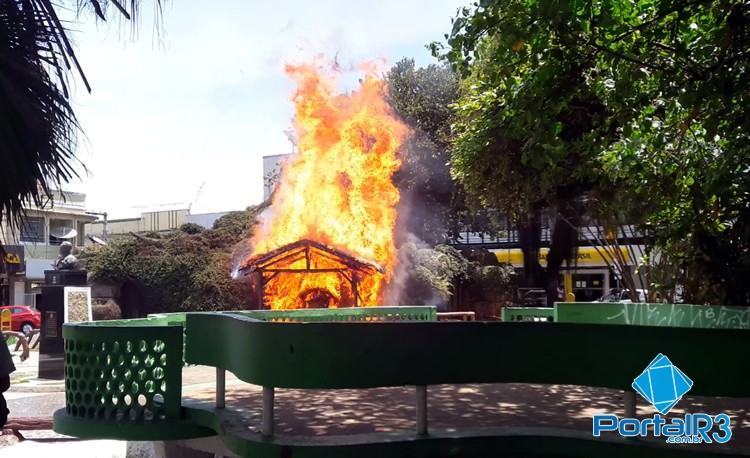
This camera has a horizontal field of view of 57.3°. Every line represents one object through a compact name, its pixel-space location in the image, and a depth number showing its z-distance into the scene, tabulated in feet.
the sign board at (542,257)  129.29
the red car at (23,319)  106.83
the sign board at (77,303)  58.44
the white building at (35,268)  138.27
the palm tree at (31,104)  9.97
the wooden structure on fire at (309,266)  58.03
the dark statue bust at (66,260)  62.54
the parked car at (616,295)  98.80
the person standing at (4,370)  13.82
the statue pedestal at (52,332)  56.85
